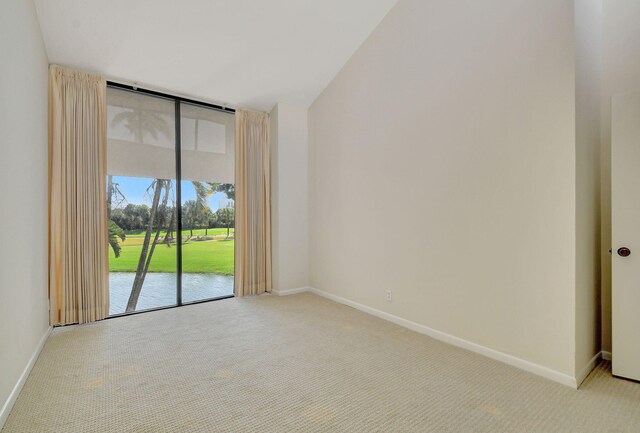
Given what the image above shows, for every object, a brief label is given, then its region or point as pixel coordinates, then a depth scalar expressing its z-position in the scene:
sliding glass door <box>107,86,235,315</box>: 3.69
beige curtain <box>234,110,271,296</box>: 4.32
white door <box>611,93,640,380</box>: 2.16
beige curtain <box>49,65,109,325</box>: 3.13
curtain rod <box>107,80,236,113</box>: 3.62
